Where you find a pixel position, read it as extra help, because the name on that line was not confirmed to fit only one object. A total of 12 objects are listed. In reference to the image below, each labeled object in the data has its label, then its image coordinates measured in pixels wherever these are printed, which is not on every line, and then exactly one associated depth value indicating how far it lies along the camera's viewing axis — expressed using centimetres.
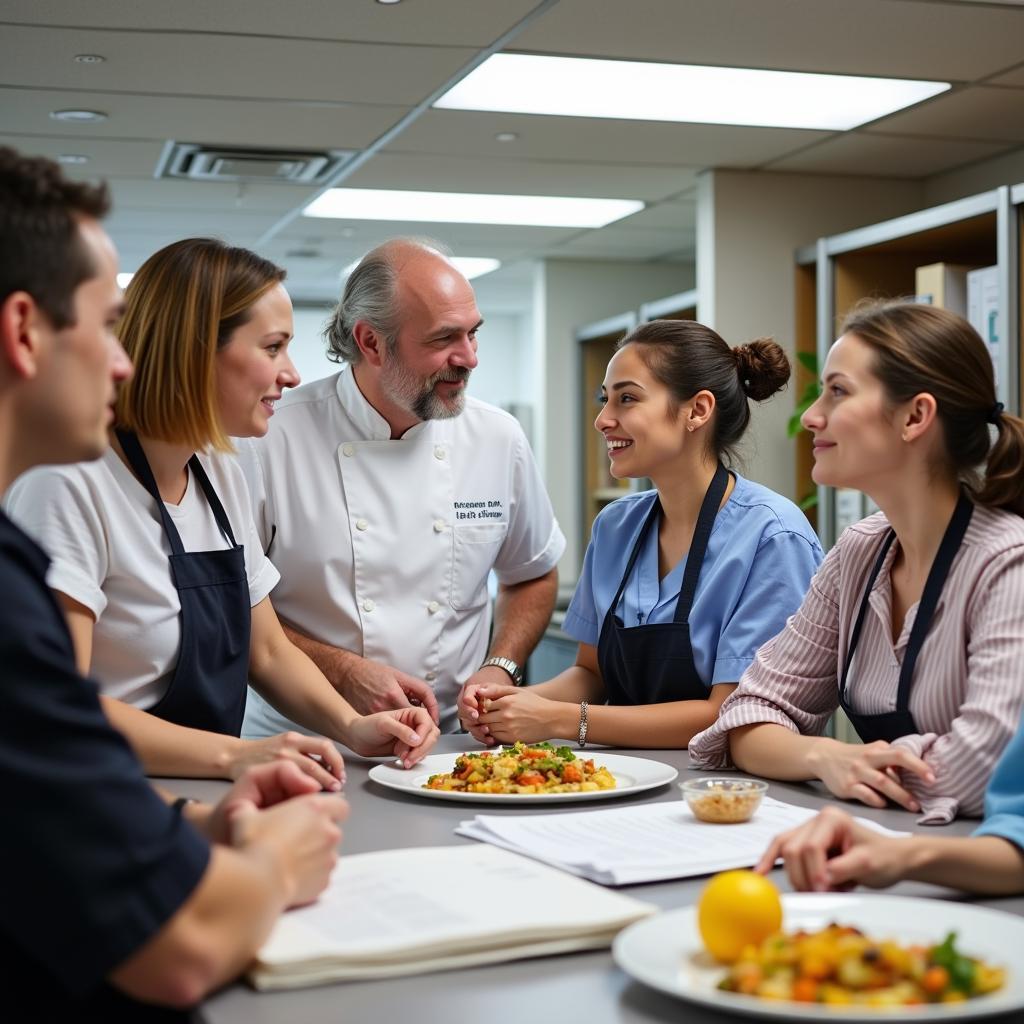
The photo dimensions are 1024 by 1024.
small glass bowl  155
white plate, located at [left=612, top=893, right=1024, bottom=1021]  94
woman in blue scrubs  218
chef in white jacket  262
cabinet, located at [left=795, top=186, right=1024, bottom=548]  410
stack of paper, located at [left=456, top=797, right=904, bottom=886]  135
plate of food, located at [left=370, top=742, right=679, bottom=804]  172
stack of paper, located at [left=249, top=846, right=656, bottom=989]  108
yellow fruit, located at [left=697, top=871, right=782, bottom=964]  105
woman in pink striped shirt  166
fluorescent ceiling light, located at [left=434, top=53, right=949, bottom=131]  376
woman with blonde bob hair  183
